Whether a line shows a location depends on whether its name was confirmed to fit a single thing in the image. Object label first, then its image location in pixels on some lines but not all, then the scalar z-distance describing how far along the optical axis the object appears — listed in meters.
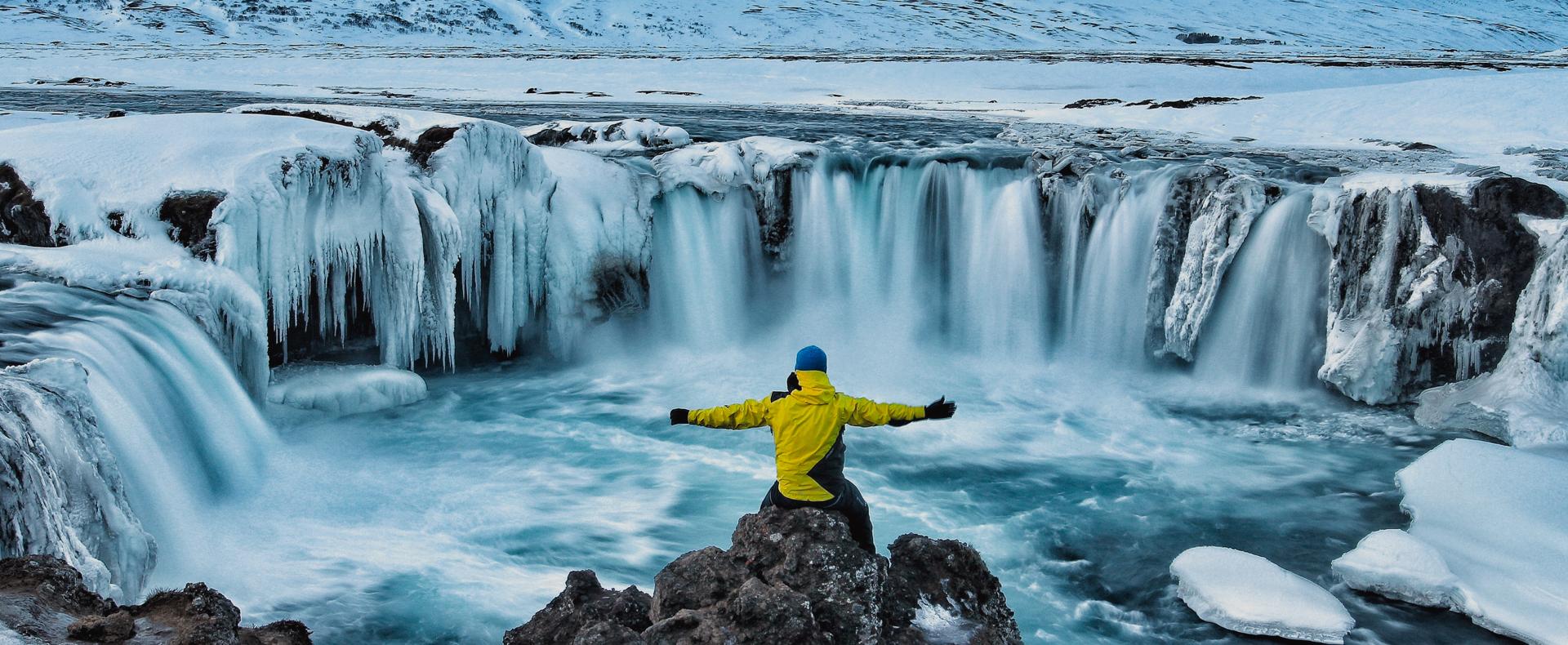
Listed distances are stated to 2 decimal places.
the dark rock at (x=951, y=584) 4.33
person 4.84
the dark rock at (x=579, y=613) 4.20
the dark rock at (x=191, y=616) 3.64
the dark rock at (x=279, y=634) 4.05
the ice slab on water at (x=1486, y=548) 6.32
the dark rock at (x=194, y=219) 8.88
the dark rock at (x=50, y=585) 3.84
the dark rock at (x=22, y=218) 8.96
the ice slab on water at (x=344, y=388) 9.77
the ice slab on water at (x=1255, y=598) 6.20
